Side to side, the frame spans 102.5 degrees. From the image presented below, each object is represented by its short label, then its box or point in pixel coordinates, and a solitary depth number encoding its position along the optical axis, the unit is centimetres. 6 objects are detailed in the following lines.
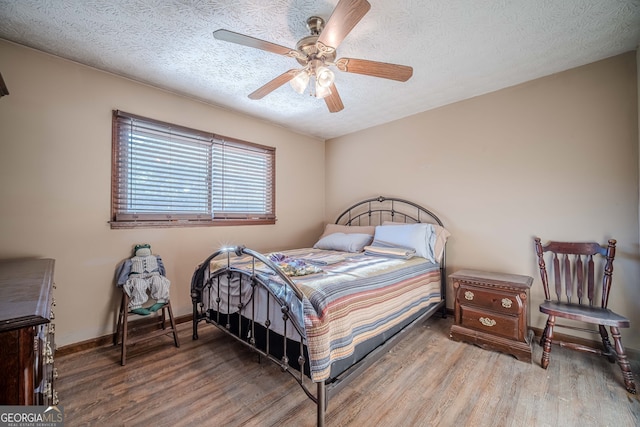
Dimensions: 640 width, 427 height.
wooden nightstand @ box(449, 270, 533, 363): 212
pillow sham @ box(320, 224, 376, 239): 333
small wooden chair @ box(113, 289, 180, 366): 206
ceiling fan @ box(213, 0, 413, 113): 145
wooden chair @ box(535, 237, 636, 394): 179
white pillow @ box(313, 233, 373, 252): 304
